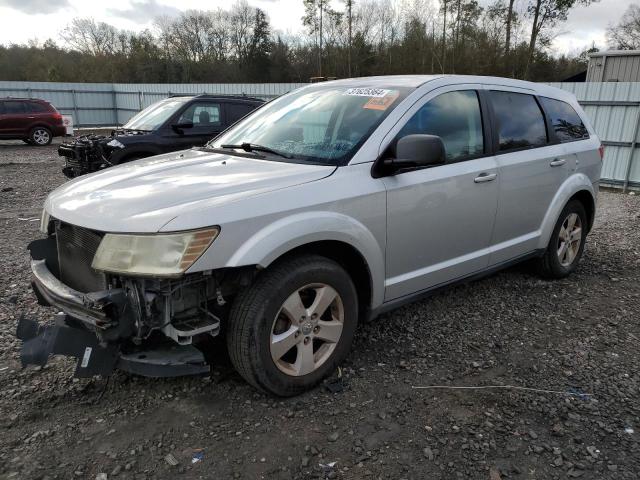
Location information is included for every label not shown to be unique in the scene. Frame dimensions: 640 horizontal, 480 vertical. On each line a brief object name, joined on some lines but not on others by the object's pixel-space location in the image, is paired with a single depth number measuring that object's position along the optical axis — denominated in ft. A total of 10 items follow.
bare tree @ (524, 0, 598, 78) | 85.25
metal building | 51.06
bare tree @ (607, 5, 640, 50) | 111.55
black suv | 27.76
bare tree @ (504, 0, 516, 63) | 88.81
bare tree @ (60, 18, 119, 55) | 153.38
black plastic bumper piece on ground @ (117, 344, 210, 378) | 8.18
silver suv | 7.97
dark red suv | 56.65
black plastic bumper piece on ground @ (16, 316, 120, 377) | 8.17
